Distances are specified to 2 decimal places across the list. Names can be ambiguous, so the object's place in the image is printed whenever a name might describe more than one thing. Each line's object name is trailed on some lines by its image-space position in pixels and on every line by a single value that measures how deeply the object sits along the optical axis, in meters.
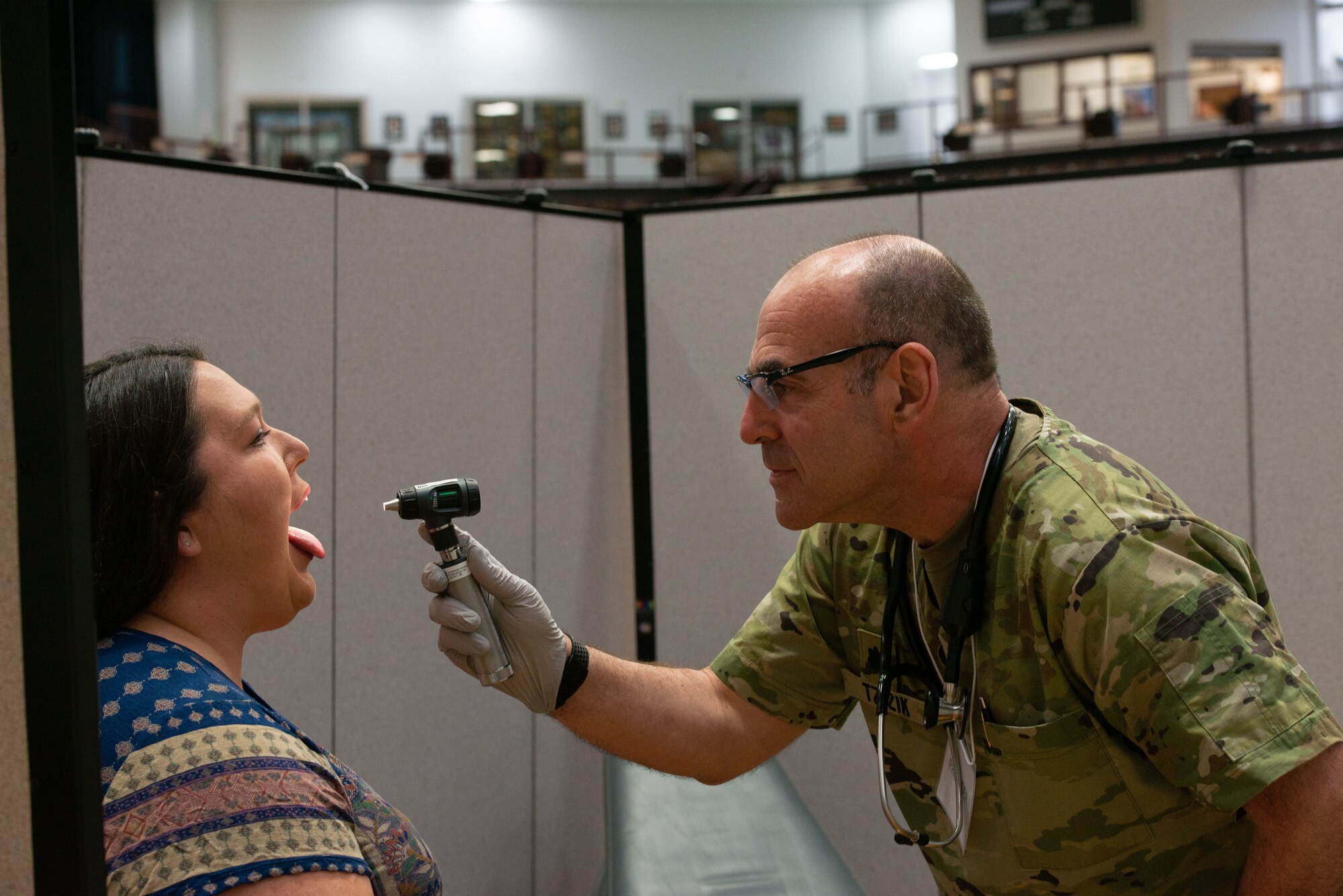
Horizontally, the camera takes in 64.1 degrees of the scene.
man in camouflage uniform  1.24
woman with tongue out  1.03
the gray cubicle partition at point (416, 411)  2.50
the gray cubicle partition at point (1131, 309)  2.77
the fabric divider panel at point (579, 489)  3.15
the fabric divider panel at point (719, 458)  3.10
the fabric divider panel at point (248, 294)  2.38
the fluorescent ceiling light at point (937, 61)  15.27
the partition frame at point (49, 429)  0.70
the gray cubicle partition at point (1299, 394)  2.68
